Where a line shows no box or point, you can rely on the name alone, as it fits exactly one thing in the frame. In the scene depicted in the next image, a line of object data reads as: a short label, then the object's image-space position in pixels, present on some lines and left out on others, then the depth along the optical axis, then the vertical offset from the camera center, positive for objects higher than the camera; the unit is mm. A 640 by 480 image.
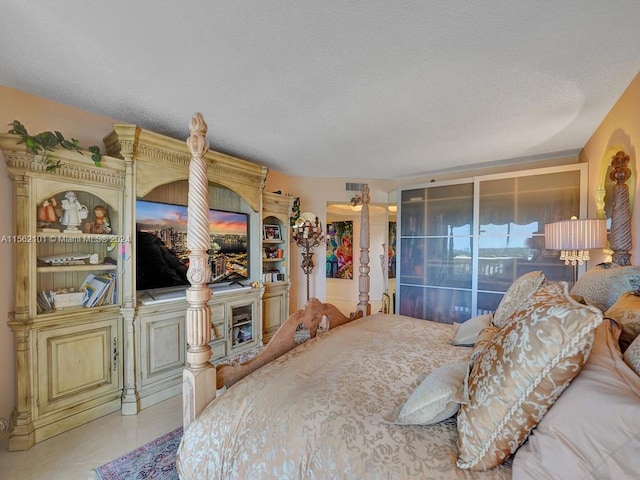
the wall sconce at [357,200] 3200 +442
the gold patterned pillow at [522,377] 778 -412
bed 743 -638
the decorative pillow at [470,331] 1832 -622
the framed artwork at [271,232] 3914 +70
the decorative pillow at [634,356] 848 -367
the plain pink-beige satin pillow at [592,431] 646 -477
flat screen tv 2641 -88
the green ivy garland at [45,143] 1848 +640
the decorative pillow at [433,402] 988 -581
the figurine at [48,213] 2051 +178
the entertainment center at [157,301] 2344 -594
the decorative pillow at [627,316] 1089 -324
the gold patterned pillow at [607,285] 1511 -263
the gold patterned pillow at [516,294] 1724 -360
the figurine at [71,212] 2156 +189
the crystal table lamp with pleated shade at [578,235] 2047 +16
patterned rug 1682 -1406
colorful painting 6680 -303
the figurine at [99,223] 2301 +114
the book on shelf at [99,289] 2225 -417
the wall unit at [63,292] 1908 -404
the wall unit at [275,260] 3771 -321
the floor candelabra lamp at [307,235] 4164 +30
